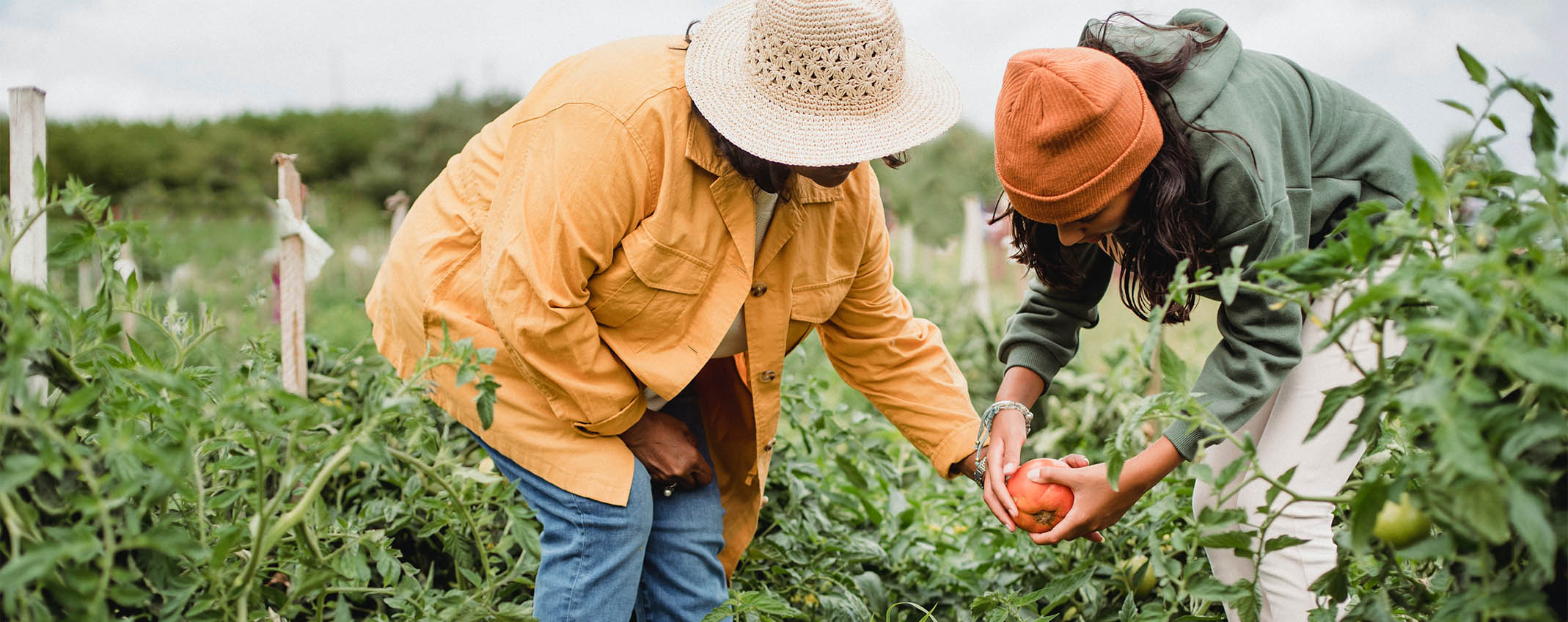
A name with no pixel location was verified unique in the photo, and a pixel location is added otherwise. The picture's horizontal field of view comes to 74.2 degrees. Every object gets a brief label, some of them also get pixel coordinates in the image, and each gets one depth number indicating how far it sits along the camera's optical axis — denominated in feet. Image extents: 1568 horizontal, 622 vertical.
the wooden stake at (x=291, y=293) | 8.09
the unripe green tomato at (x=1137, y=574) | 7.33
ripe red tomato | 6.43
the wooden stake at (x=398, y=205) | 9.91
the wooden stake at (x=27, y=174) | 5.17
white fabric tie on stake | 8.13
